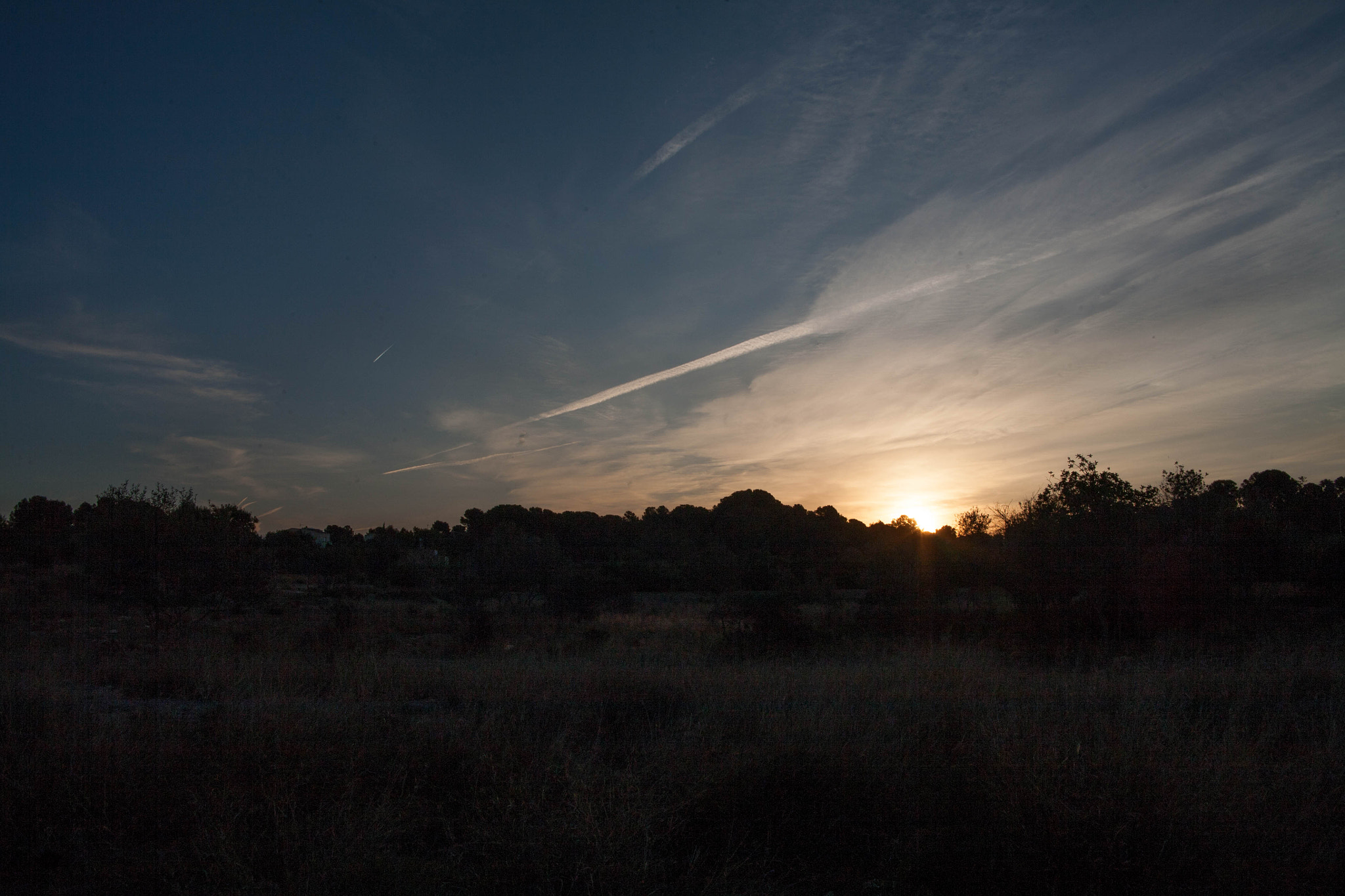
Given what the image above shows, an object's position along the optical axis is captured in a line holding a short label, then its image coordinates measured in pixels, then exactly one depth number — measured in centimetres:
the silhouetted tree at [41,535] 3625
